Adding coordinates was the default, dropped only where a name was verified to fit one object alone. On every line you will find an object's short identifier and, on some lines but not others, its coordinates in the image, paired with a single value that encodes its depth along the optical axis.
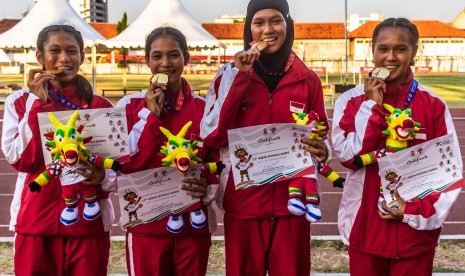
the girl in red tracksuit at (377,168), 2.90
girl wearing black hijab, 3.01
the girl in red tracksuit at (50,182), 2.96
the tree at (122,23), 69.88
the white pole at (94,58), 21.10
